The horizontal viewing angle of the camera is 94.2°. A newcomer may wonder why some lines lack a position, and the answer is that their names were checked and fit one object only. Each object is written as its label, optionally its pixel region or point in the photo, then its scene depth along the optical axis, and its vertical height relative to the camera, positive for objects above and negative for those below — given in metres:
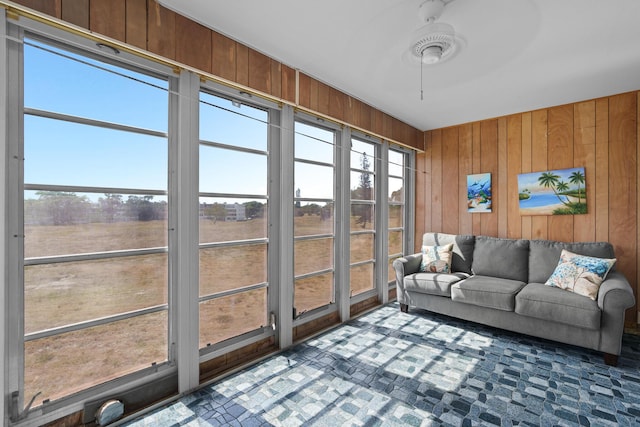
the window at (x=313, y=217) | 2.99 -0.03
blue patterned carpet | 1.83 -1.24
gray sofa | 2.46 -0.76
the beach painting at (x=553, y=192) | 3.43 +0.27
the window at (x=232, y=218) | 2.29 -0.03
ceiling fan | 1.82 +1.22
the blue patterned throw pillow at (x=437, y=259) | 3.71 -0.57
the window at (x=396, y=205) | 4.30 +0.14
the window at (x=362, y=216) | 3.66 -0.02
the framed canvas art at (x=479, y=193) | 4.09 +0.31
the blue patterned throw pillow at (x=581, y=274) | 2.69 -0.56
